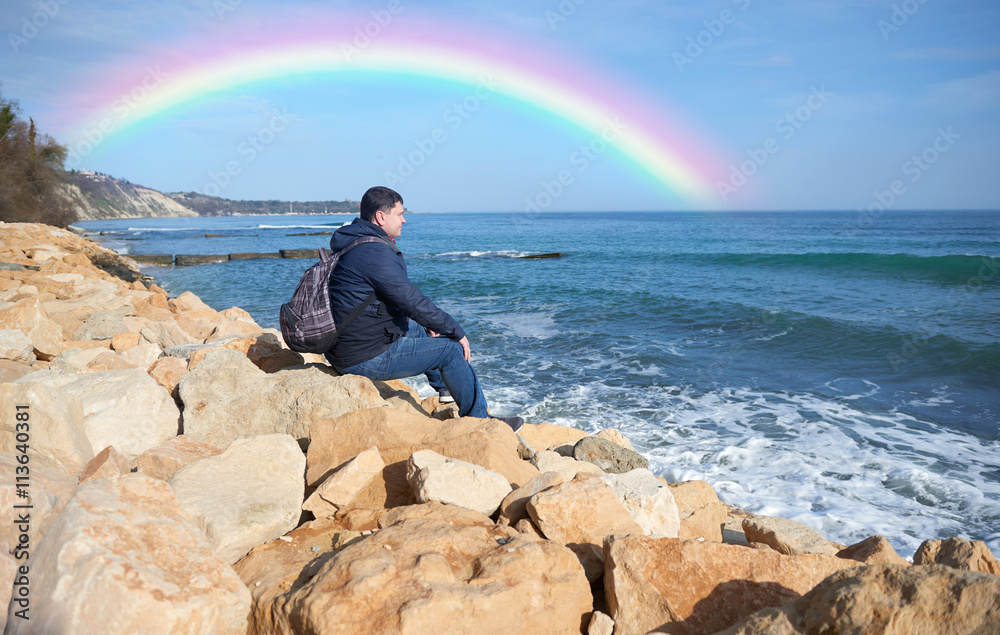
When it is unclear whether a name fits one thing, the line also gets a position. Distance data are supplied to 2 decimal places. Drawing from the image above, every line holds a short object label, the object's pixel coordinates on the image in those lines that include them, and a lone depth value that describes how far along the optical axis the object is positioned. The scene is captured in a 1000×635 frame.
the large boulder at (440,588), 1.87
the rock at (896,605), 1.52
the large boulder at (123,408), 3.49
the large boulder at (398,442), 3.29
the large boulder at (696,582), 2.14
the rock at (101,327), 6.95
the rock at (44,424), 2.89
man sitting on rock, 3.95
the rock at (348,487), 2.93
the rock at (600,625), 2.14
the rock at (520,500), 2.82
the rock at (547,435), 5.03
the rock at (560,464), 3.80
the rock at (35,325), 5.48
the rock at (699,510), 3.42
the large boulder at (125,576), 1.73
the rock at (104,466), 2.80
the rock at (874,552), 2.62
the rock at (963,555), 2.16
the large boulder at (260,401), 3.69
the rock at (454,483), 2.79
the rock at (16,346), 4.62
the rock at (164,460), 2.96
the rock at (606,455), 4.52
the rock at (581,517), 2.60
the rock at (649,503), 3.04
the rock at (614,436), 5.32
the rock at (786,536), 3.07
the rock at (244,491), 2.46
